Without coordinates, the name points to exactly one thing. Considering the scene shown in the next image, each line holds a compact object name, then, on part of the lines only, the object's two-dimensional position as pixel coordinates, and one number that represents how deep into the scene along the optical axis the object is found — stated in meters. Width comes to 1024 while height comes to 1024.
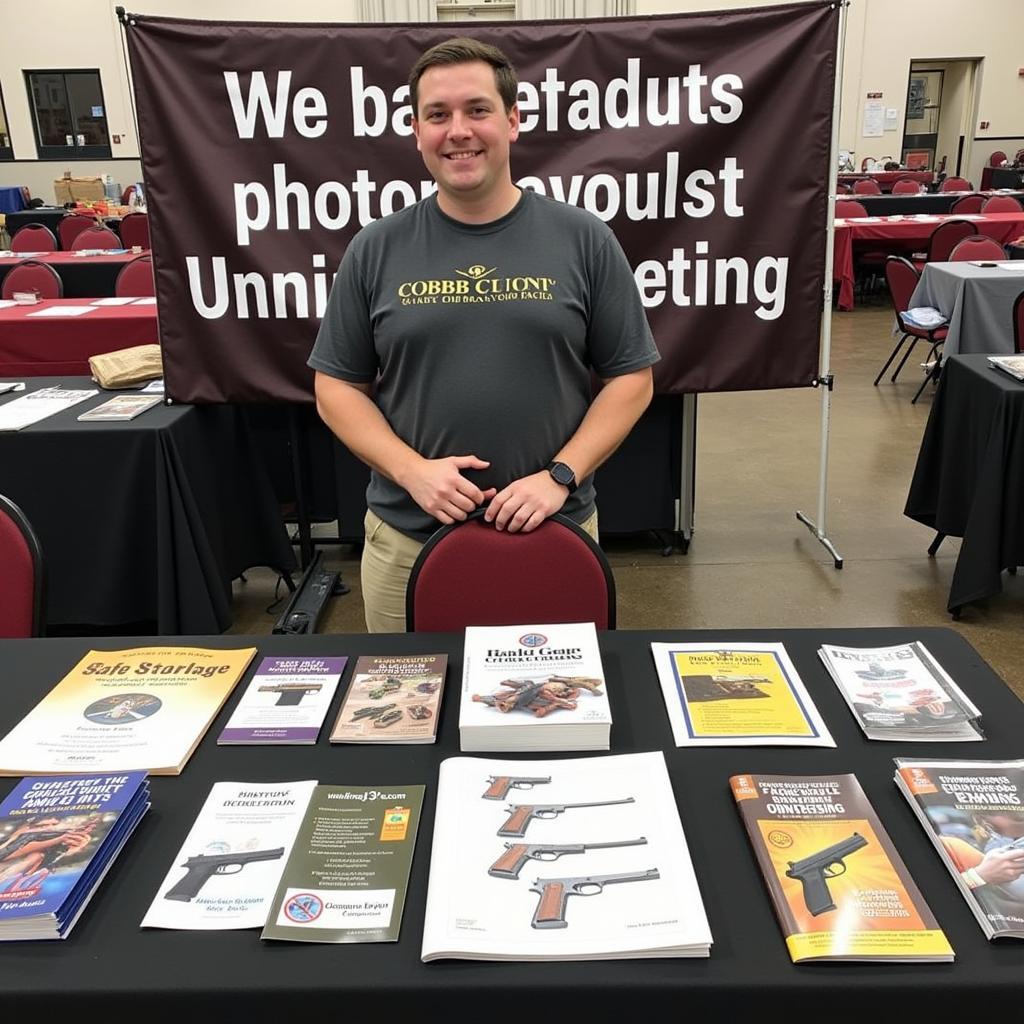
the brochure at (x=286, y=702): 1.19
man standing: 1.62
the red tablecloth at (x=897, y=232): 7.68
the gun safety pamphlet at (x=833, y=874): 0.81
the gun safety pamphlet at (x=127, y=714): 1.13
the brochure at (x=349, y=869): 0.85
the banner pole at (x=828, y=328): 2.94
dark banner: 2.86
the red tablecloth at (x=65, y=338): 4.30
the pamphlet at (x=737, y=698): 1.15
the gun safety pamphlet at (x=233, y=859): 0.88
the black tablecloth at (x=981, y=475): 2.92
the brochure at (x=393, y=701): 1.17
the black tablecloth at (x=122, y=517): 2.73
